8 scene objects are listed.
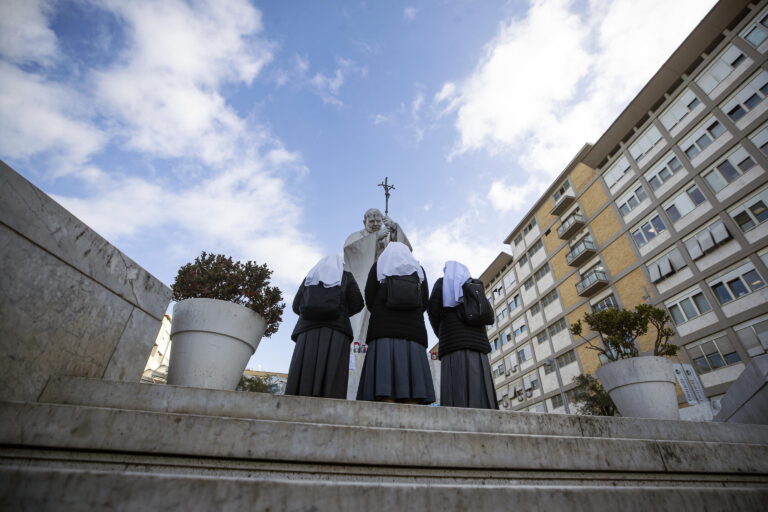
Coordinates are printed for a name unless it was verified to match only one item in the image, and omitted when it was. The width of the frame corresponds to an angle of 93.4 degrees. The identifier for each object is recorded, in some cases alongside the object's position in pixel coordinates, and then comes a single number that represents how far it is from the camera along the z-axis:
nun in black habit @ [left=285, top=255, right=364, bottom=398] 3.12
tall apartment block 16.67
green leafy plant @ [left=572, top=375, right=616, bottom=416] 16.55
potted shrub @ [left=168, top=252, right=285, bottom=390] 2.81
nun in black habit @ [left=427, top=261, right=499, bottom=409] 3.21
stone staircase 1.27
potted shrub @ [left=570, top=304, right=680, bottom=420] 3.54
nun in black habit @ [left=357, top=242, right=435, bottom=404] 3.06
